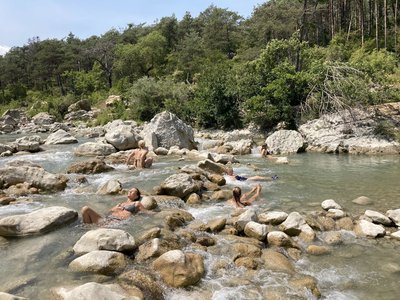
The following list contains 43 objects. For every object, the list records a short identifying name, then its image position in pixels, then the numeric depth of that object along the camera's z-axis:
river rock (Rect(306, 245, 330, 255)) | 7.33
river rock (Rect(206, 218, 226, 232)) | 8.28
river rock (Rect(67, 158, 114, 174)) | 14.62
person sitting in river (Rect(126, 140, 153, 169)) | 15.63
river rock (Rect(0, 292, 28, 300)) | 4.78
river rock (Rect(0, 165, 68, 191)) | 12.07
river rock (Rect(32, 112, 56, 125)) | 43.37
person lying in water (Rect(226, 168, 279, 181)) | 13.40
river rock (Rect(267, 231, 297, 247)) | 7.56
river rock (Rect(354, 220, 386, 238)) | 8.02
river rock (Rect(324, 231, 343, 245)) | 7.79
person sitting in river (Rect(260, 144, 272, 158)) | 18.38
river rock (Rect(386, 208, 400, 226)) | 8.54
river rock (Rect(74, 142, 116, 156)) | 19.23
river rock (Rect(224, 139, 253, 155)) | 19.45
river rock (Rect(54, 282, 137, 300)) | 4.98
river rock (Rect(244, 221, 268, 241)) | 7.76
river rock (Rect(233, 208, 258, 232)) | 8.26
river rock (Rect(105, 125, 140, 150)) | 20.14
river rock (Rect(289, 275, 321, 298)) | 5.88
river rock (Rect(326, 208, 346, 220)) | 9.06
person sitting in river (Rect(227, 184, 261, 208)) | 10.23
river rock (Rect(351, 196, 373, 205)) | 10.21
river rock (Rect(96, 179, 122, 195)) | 11.42
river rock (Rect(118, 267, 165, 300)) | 5.68
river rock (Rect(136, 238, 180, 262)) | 6.76
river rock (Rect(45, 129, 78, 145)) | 24.84
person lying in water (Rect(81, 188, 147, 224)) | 8.69
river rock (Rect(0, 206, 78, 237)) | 7.87
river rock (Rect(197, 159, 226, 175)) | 14.23
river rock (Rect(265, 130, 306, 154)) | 19.45
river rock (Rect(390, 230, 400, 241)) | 7.88
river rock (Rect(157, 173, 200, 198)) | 10.95
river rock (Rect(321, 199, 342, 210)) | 9.62
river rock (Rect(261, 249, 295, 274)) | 6.60
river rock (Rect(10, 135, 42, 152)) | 21.41
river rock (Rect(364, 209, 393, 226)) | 8.60
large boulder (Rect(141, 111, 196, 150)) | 20.86
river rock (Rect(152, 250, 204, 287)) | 6.01
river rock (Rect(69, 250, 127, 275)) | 6.23
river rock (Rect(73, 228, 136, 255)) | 6.84
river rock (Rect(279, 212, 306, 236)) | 8.12
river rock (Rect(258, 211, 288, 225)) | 8.68
